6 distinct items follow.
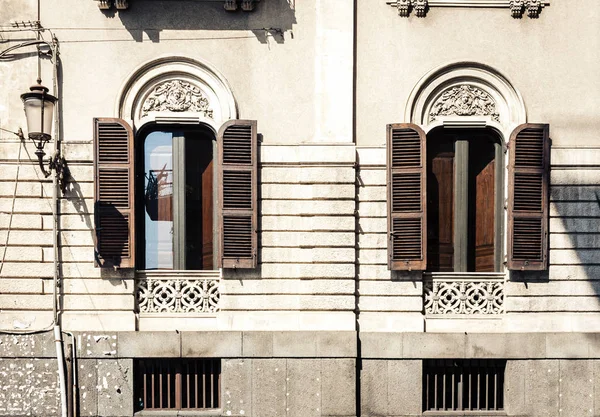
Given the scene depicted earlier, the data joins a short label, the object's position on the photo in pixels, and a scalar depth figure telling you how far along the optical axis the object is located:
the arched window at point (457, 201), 9.80
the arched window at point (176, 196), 9.64
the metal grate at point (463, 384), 10.15
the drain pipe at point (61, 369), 9.45
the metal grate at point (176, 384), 9.95
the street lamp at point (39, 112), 8.53
